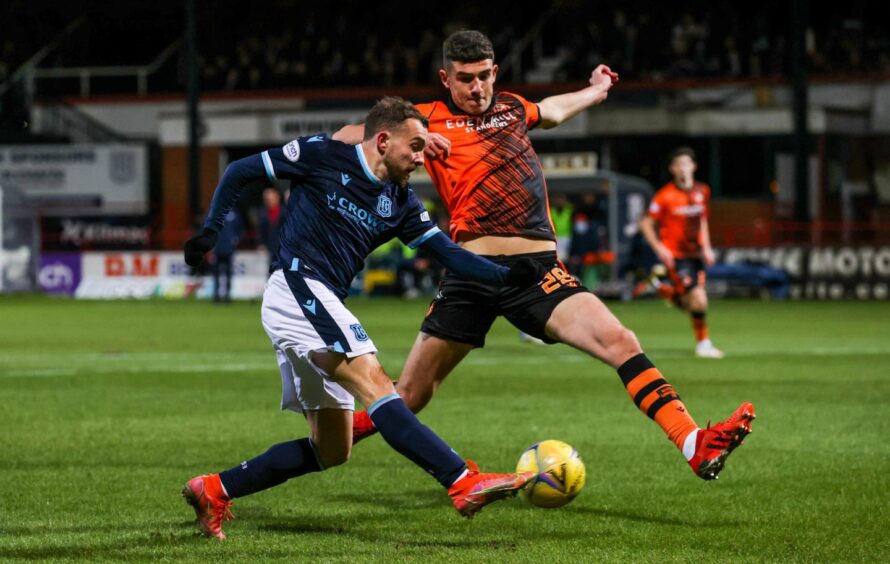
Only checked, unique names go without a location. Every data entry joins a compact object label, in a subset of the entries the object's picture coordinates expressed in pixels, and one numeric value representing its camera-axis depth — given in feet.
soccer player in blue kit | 21.43
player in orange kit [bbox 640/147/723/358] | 57.47
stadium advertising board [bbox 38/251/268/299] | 112.88
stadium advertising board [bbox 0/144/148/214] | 140.67
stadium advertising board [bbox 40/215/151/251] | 131.75
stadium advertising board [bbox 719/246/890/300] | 100.42
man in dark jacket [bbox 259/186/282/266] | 98.12
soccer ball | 22.30
